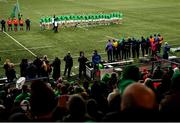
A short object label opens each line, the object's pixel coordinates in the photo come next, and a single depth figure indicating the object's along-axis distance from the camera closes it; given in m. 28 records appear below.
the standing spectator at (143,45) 22.75
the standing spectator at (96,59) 19.09
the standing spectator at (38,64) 17.02
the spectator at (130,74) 6.18
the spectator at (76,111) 4.50
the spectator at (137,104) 4.04
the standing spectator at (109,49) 21.73
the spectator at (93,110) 5.48
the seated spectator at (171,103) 4.82
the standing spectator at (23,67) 17.19
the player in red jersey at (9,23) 31.63
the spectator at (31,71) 16.30
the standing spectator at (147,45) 22.85
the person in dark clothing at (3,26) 30.88
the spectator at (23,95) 8.96
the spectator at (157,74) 11.61
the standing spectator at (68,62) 18.95
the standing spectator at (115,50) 21.92
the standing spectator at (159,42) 23.00
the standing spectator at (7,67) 17.12
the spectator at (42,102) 4.68
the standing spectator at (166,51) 20.86
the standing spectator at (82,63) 18.81
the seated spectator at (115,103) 5.80
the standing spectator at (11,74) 17.02
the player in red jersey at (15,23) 31.77
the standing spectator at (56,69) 18.05
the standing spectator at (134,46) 22.33
